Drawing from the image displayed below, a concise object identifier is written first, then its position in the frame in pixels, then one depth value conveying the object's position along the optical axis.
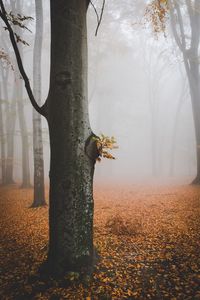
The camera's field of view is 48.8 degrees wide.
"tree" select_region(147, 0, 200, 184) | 10.85
